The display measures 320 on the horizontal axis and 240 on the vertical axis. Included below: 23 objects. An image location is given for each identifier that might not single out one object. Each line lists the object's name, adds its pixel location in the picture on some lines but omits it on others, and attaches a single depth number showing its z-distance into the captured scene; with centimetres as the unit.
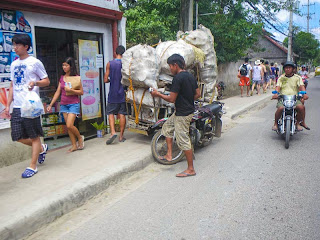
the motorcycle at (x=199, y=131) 564
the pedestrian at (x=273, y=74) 1997
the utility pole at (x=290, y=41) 3041
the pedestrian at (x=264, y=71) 1625
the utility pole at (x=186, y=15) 1051
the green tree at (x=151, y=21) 1175
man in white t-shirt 438
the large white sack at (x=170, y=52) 647
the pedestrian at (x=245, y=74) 1526
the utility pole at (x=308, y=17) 6409
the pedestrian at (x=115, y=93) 654
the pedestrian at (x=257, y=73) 1564
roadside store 616
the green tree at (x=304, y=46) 5044
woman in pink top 575
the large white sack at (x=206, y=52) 733
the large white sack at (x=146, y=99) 627
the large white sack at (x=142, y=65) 598
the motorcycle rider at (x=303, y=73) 1470
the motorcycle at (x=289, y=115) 654
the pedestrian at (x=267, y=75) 1825
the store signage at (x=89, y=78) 705
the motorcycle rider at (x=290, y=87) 683
